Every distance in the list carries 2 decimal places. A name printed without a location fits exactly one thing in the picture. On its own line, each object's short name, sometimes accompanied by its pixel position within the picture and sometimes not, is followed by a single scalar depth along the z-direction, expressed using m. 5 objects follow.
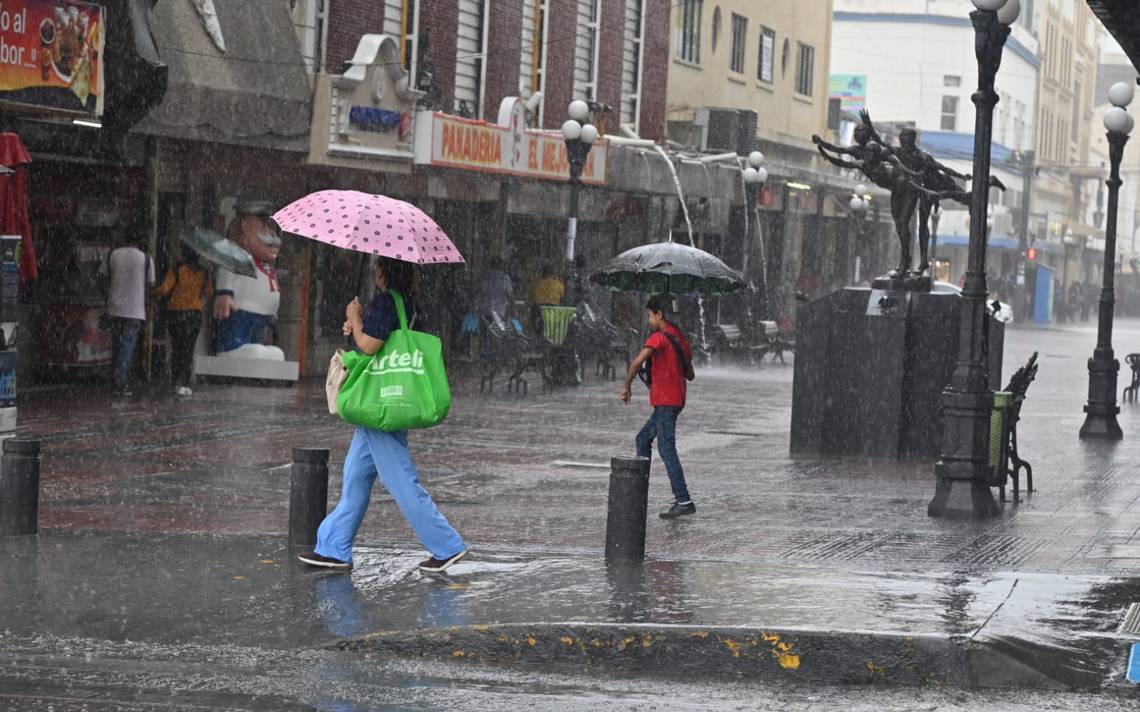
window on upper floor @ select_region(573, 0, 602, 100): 34.69
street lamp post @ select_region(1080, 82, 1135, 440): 21.28
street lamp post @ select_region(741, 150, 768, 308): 36.25
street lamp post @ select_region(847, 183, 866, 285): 48.62
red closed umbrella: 17.97
